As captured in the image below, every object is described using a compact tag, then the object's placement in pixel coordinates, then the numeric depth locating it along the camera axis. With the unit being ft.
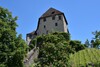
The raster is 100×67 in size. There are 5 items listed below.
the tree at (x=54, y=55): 80.27
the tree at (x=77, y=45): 216.33
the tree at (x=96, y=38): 88.23
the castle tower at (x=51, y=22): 276.82
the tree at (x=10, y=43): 85.44
